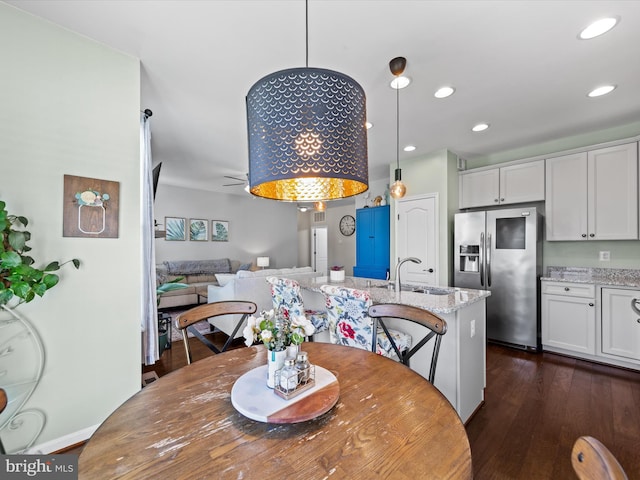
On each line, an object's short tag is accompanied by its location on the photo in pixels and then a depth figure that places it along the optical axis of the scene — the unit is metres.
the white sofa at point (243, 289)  3.69
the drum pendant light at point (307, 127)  0.93
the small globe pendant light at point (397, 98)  2.02
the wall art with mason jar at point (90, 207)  1.78
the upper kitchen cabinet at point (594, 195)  2.93
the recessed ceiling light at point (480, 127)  3.11
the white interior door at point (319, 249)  8.52
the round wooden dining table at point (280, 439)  0.70
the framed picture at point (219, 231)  7.03
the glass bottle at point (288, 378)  1.00
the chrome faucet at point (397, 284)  2.59
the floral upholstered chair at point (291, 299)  2.43
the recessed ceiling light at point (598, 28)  1.69
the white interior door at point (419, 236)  4.02
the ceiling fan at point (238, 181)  5.34
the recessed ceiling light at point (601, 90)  2.39
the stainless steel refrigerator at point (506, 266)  3.29
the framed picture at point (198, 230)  6.67
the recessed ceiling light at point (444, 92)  2.42
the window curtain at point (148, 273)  2.29
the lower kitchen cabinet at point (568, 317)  2.99
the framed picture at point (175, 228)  6.32
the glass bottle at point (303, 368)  1.05
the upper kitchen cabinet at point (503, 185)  3.54
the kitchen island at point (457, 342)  1.92
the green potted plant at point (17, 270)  1.37
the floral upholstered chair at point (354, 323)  1.88
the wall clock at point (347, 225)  7.74
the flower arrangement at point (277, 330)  1.06
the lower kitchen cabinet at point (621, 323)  2.74
